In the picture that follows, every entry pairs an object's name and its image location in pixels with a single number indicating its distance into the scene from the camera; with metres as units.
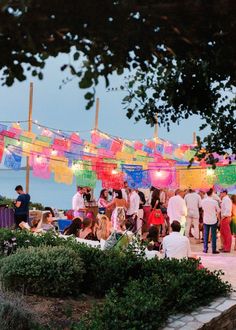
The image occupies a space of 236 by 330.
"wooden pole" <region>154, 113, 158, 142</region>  26.31
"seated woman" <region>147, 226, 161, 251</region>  11.00
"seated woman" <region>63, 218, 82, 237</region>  11.79
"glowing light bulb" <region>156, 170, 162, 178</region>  15.62
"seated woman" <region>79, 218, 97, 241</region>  11.58
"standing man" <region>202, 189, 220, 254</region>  12.24
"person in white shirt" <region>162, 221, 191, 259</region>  8.32
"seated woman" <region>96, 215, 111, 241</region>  12.95
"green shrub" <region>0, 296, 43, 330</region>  5.32
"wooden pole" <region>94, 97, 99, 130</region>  23.41
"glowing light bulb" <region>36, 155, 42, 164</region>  16.75
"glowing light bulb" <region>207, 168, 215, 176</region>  14.62
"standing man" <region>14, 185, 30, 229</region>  13.49
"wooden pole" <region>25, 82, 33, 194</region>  19.00
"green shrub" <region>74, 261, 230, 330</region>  5.31
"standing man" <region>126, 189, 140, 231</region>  15.01
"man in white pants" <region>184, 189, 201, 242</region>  14.02
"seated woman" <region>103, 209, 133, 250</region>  8.74
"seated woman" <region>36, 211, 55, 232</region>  13.14
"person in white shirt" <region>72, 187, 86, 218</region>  14.47
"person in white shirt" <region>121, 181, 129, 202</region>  15.52
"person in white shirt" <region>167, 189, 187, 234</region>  13.40
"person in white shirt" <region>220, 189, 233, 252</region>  12.48
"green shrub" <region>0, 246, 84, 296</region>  6.86
